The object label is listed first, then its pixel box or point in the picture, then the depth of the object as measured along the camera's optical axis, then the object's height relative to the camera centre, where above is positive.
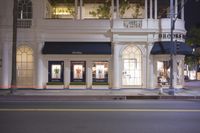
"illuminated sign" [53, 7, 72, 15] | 32.91 +5.66
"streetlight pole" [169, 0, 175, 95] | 25.94 +1.31
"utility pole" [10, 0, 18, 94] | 26.39 +1.95
